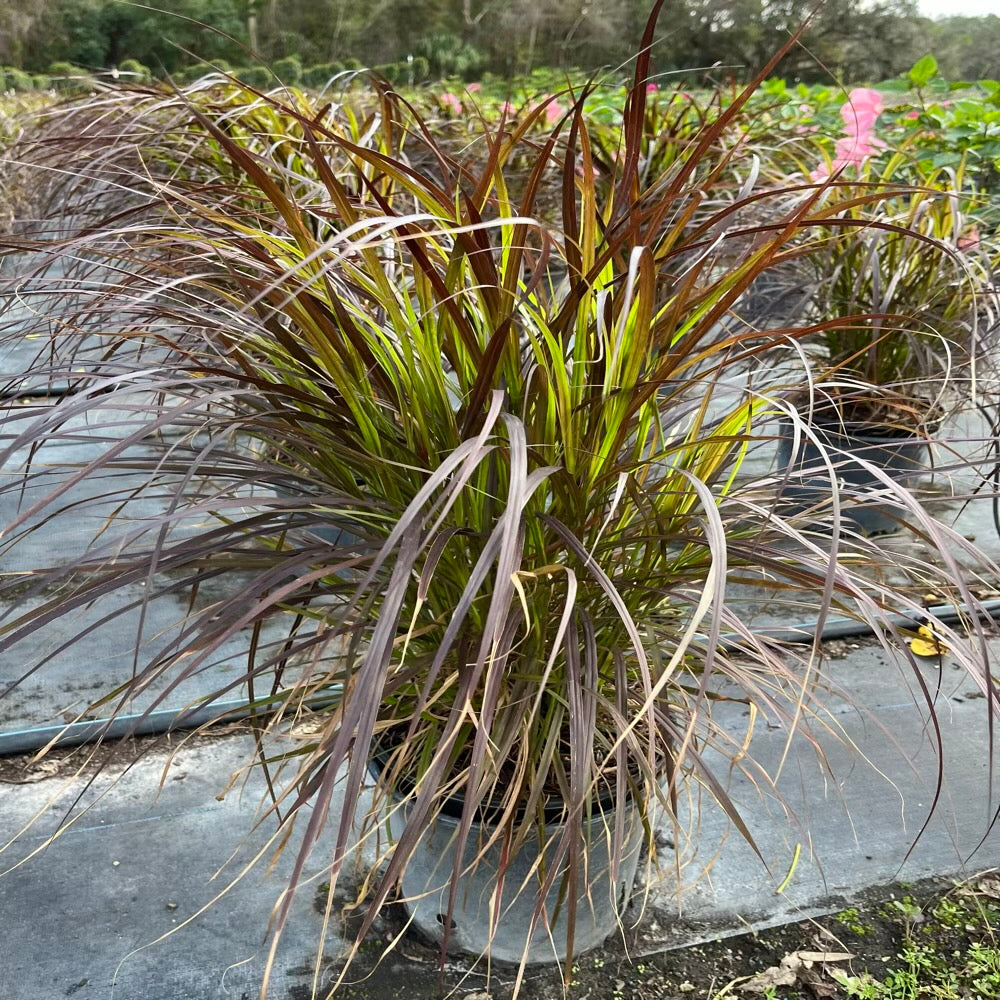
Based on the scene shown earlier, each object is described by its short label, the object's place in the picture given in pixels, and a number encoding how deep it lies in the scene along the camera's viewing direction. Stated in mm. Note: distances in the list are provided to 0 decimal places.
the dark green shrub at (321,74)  14672
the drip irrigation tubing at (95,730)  1458
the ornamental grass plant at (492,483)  784
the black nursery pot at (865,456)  2038
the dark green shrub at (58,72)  11311
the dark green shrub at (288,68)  14053
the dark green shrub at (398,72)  14444
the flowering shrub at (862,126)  2320
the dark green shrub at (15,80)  12457
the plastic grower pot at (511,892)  982
